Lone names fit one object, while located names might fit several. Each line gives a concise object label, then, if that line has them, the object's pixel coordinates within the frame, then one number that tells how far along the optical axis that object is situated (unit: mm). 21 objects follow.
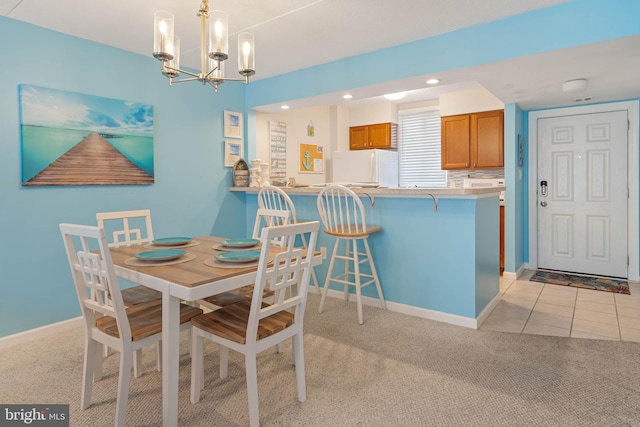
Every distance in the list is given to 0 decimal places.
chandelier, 1851
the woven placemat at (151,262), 1839
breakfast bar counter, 2861
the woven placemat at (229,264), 1795
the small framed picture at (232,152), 4113
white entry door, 4230
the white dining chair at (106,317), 1595
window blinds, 5742
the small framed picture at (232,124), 4086
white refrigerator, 5476
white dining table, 1548
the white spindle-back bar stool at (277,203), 3286
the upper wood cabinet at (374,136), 5855
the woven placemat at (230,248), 2217
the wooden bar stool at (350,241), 2975
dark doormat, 3916
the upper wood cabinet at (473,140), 4781
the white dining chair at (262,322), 1638
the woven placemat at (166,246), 2307
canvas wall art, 2732
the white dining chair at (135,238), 2125
